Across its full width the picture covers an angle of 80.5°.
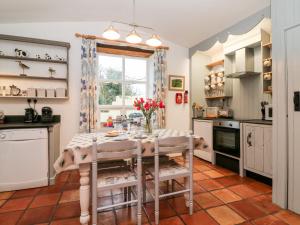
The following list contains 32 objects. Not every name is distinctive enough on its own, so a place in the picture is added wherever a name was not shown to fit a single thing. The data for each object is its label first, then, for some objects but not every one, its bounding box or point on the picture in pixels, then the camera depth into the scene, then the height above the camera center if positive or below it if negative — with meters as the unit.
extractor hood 3.19 +0.91
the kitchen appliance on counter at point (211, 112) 3.83 +0.01
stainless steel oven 2.92 -0.44
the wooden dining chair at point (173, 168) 1.68 -0.60
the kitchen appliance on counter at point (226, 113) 3.68 -0.02
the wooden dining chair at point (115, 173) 1.51 -0.57
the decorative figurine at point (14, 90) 2.83 +0.36
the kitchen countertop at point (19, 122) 2.35 -0.15
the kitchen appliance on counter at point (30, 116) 2.83 -0.05
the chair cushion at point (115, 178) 1.58 -0.62
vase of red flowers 2.19 +0.08
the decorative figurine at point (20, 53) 2.88 +0.98
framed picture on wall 4.01 +0.68
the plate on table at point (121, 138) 1.97 -0.29
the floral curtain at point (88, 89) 3.19 +0.43
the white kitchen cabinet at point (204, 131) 3.46 -0.39
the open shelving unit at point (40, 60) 2.82 +0.88
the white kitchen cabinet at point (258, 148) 2.46 -0.53
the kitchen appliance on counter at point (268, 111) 2.77 +0.02
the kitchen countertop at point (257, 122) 2.48 -0.14
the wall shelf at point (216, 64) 3.89 +1.12
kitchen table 1.55 -0.44
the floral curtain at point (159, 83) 3.77 +0.63
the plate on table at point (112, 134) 2.14 -0.26
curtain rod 3.21 +1.39
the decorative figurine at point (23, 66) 2.89 +0.77
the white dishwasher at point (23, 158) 2.34 -0.62
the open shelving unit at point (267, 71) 2.80 +0.67
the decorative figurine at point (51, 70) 3.07 +0.74
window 3.73 +0.64
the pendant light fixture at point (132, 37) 2.10 +0.94
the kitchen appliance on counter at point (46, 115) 2.92 -0.04
